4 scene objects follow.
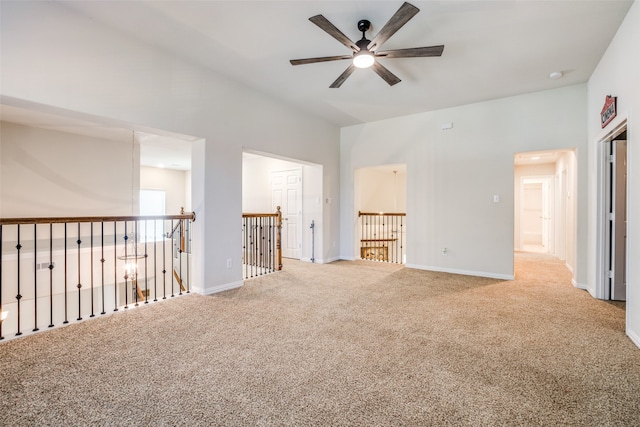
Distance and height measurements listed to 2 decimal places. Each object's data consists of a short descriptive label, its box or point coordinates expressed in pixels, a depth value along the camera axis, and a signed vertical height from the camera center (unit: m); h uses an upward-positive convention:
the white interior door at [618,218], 3.67 -0.09
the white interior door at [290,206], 6.83 +0.14
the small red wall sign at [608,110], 3.10 +1.14
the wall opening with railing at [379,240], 8.32 -0.86
